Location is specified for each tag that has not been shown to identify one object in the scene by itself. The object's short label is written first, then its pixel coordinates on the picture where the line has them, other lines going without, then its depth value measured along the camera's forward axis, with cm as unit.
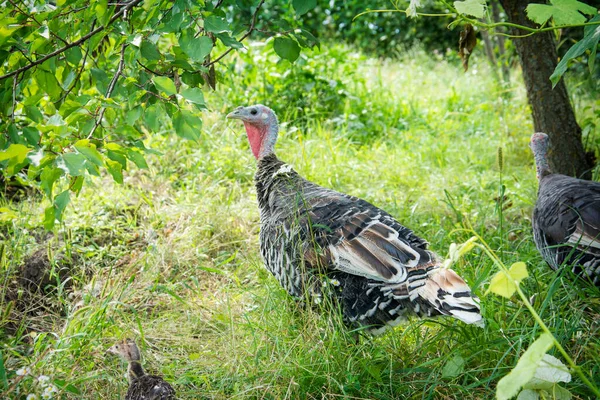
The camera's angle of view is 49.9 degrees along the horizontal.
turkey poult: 282
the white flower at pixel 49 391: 283
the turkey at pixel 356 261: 296
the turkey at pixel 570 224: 341
